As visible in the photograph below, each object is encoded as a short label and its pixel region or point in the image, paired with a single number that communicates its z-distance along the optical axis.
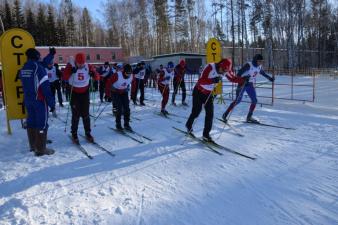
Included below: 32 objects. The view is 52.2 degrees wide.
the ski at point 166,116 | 9.61
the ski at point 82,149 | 6.20
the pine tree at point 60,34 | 59.03
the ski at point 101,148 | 6.32
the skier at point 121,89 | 7.98
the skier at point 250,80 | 8.80
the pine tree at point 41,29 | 57.44
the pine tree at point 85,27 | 64.66
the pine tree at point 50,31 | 57.91
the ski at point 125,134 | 7.32
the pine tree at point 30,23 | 56.78
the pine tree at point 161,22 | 49.53
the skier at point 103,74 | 14.02
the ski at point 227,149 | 5.90
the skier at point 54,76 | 11.57
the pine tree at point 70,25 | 61.59
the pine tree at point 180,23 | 50.09
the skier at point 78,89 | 7.04
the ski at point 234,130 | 7.68
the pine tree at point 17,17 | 56.34
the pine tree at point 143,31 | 51.06
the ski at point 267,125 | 8.18
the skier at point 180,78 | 12.30
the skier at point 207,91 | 6.89
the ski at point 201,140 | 6.33
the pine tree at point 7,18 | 54.88
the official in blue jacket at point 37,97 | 6.09
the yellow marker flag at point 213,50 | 11.98
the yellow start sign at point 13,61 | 7.56
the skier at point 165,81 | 10.93
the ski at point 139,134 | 7.48
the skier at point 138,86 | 13.41
